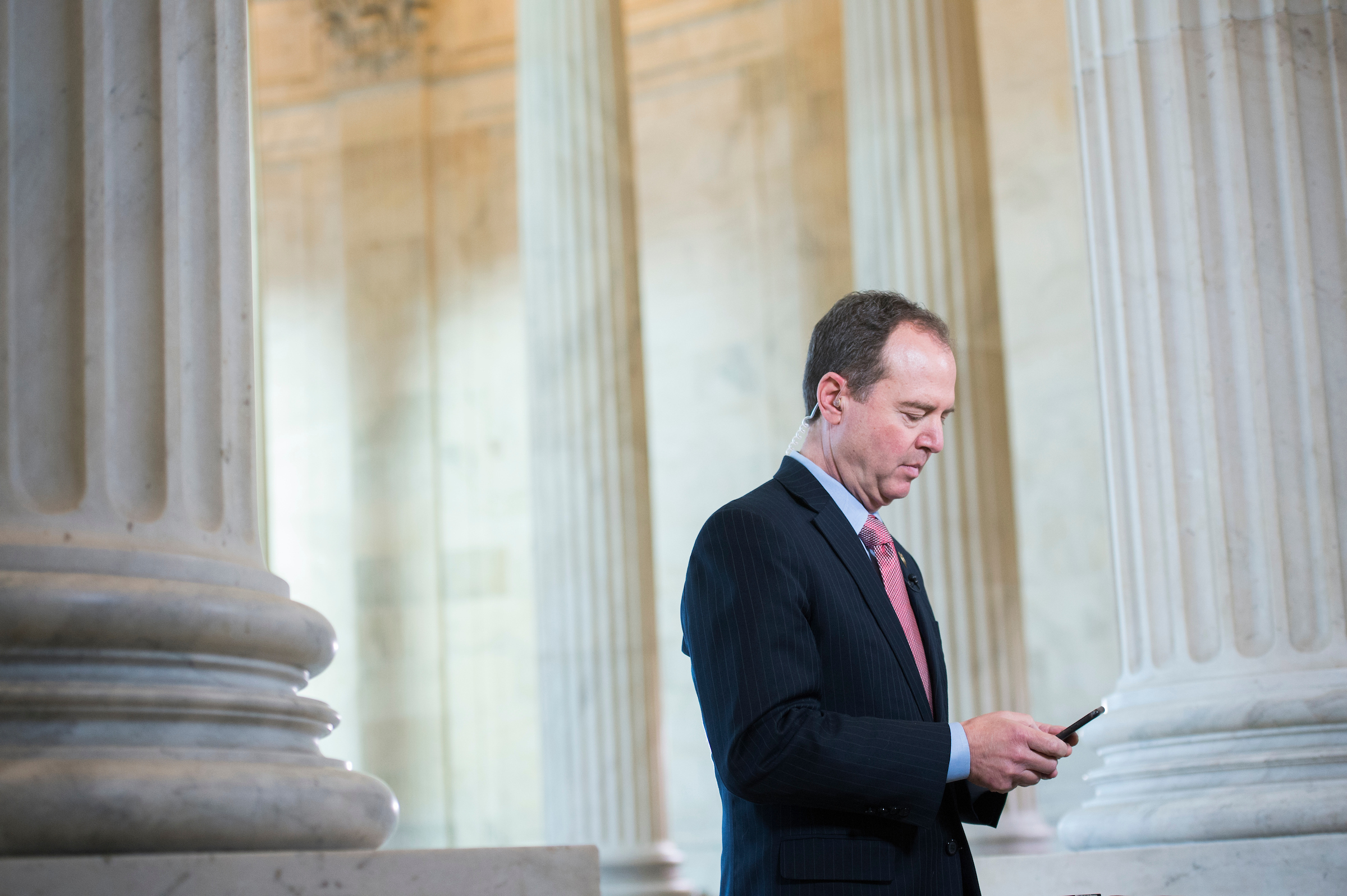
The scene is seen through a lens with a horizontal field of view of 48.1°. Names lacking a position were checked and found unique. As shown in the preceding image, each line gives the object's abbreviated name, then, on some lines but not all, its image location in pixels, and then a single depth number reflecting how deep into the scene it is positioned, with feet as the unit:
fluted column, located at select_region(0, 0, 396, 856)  11.83
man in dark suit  13.34
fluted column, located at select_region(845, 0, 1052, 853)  45.37
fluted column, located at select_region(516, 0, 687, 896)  51.67
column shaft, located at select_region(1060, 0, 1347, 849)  23.59
